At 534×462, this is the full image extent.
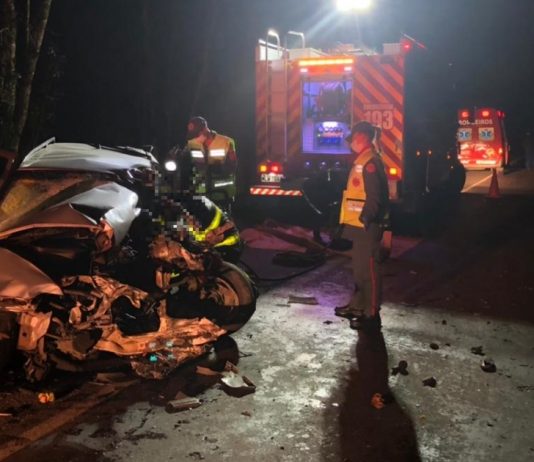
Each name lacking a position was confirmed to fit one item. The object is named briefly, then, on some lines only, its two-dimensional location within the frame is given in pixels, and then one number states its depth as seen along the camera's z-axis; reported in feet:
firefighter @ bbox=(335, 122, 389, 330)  19.20
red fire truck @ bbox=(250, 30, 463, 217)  34.06
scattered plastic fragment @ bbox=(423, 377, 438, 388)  14.74
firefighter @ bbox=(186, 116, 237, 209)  28.86
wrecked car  13.25
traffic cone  53.78
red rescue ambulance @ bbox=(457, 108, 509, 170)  78.18
